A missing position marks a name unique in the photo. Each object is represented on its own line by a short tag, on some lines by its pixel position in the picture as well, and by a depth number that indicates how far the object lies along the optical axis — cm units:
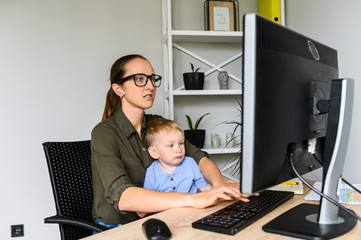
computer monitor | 74
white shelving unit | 248
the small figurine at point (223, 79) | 273
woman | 122
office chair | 152
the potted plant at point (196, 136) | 258
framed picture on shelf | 266
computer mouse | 90
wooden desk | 92
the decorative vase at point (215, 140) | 268
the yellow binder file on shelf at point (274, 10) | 261
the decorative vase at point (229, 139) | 277
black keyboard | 96
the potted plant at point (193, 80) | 255
